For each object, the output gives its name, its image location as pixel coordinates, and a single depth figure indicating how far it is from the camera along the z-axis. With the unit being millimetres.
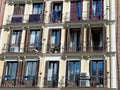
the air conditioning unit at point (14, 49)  28266
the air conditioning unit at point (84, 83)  25233
